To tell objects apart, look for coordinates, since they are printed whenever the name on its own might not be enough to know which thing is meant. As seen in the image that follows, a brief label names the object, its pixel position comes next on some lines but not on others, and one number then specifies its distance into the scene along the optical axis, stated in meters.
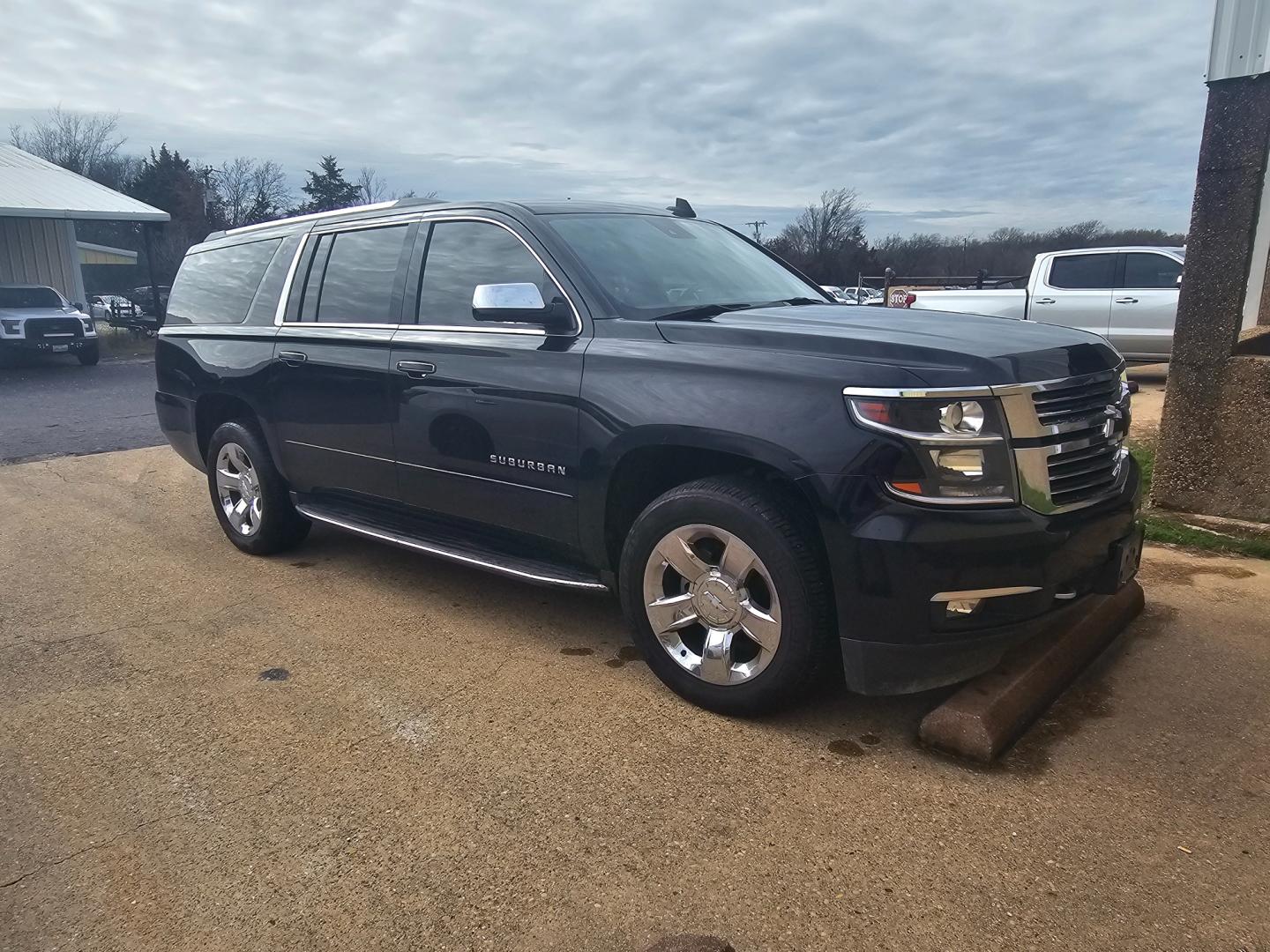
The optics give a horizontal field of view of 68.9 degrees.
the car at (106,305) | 32.21
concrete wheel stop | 2.97
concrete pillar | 5.13
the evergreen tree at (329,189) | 58.62
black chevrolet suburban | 2.81
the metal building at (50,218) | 22.44
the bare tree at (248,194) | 55.38
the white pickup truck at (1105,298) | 12.03
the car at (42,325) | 18.33
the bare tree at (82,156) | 58.06
